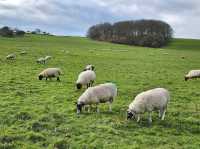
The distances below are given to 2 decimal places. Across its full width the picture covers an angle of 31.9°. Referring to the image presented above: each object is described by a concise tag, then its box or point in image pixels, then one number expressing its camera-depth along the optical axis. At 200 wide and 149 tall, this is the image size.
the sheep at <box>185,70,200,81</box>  28.56
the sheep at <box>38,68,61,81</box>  25.92
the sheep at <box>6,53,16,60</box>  41.41
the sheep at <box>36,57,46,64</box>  38.92
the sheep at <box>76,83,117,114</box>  15.30
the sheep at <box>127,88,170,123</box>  13.70
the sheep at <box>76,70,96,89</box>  21.23
